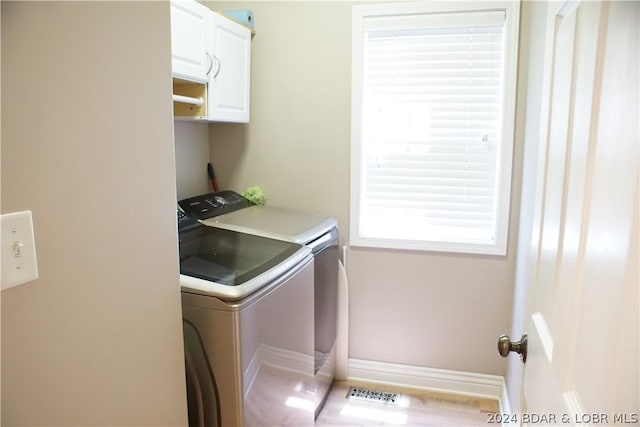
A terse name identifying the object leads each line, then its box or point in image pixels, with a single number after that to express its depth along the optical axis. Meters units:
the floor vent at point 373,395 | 2.60
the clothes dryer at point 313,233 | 2.15
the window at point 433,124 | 2.41
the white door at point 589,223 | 0.55
